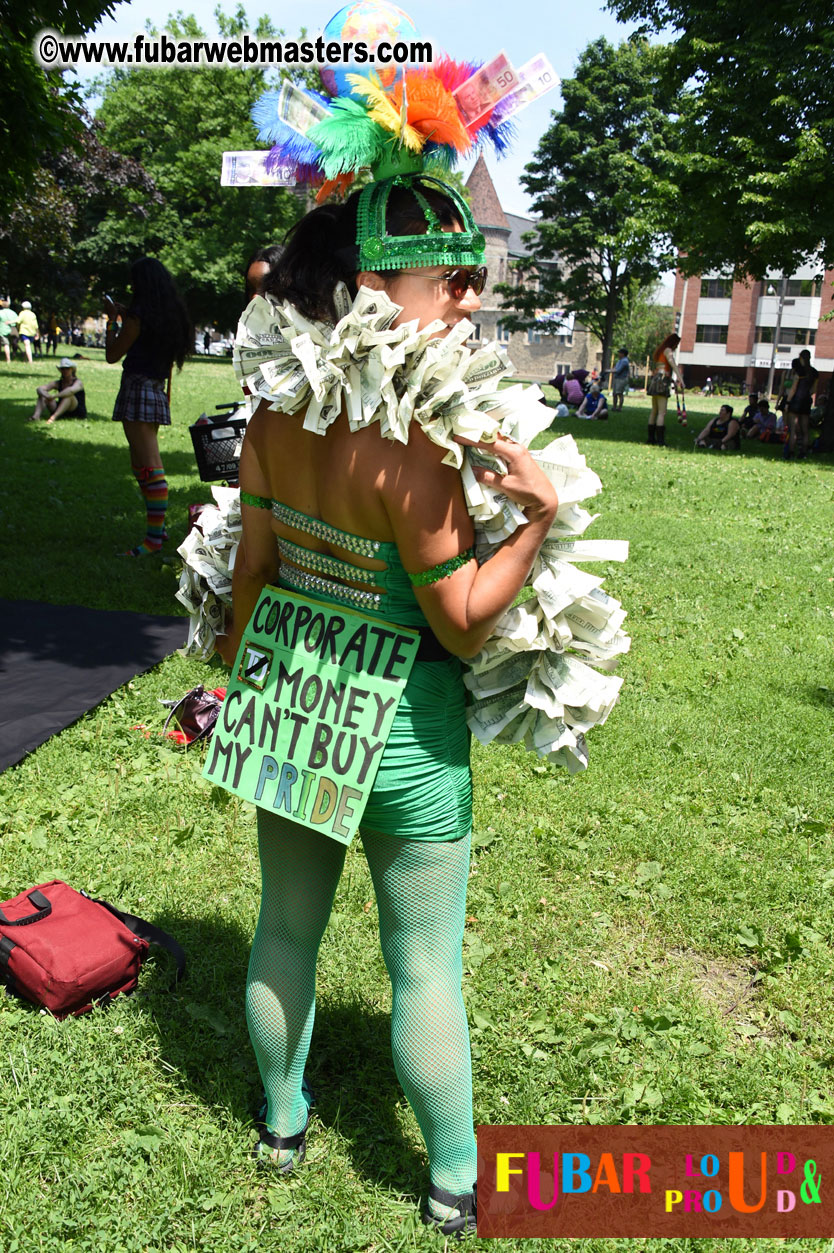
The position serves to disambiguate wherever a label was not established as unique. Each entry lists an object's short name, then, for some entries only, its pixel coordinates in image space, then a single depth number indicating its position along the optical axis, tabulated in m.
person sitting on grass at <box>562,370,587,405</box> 25.36
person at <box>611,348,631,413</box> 27.18
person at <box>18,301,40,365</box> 28.02
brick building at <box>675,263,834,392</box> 62.06
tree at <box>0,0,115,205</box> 7.11
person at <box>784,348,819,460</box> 18.55
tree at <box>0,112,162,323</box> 23.38
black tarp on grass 4.86
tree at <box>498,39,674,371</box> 36.62
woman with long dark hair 6.79
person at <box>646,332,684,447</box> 17.27
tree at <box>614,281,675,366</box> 63.03
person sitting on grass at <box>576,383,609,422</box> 23.86
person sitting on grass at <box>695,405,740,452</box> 18.95
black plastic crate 5.37
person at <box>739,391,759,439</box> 22.19
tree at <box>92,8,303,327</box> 44.62
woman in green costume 1.79
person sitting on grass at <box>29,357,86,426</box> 16.23
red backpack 2.94
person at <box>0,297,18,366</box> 26.74
